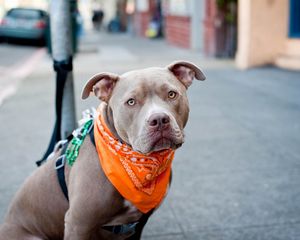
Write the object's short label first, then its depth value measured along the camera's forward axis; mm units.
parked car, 20656
